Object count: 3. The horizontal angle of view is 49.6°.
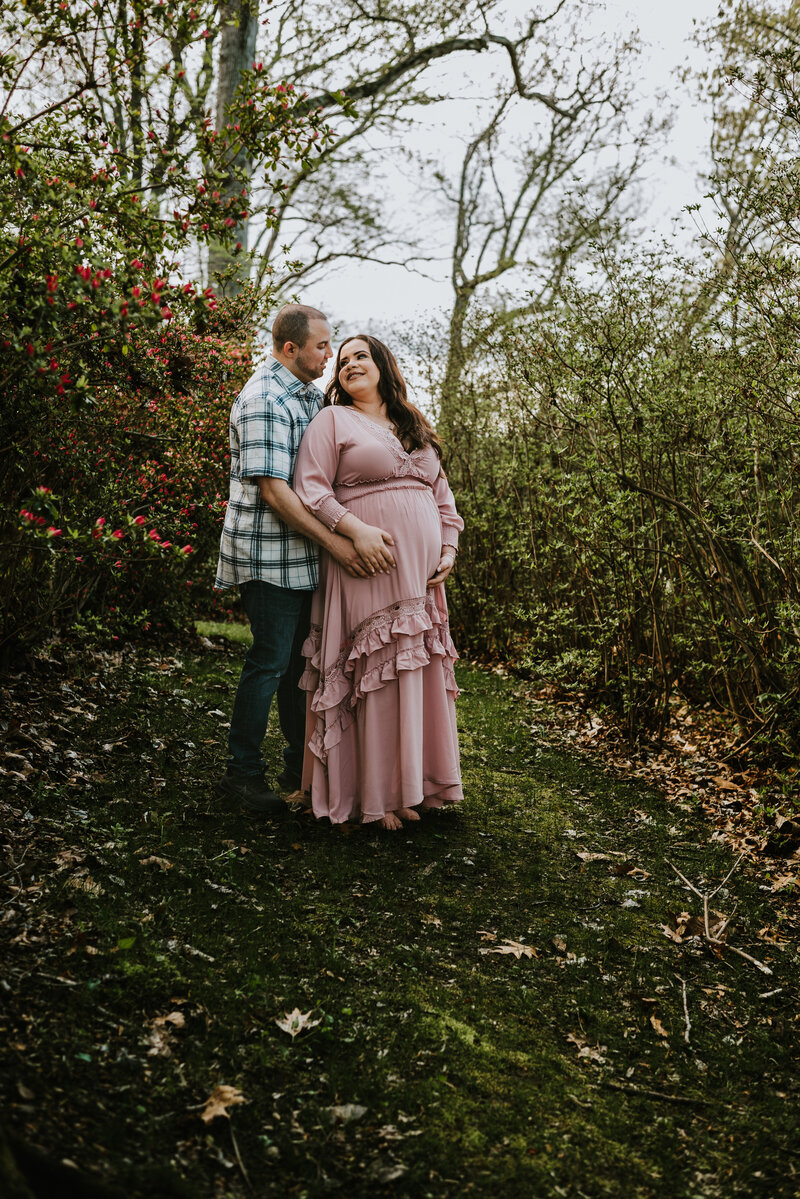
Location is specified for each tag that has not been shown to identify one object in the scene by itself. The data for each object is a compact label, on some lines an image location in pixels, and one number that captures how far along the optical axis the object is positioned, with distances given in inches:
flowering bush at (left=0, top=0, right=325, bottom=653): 116.9
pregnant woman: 159.6
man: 156.6
